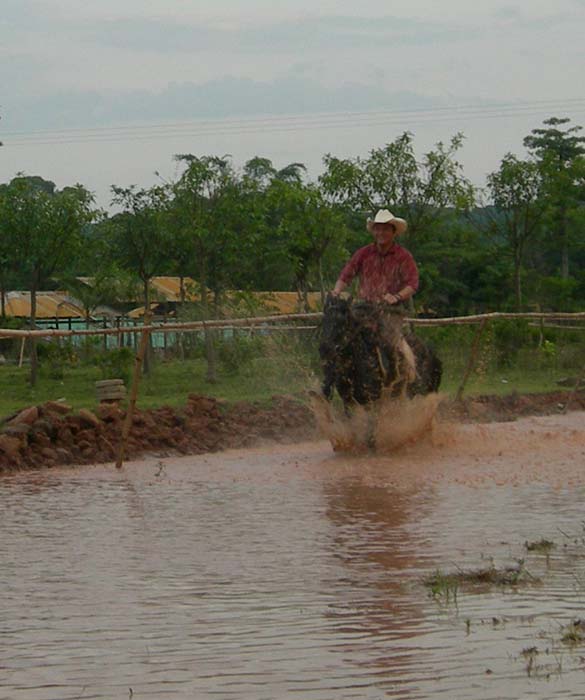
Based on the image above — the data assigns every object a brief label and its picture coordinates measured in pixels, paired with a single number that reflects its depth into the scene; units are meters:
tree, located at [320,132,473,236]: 28.52
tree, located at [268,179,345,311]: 27.12
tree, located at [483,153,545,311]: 33.31
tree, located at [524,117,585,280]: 34.62
